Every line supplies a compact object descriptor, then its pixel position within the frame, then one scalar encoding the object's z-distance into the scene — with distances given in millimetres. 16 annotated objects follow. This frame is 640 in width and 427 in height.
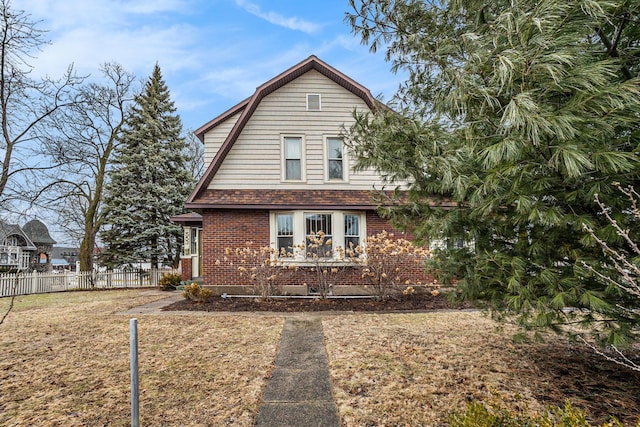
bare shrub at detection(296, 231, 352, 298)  9828
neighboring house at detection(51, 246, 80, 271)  44606
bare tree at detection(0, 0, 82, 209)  10195
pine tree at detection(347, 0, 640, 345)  2410
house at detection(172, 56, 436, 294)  10438
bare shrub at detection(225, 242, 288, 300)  9508
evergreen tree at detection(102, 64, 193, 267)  18797
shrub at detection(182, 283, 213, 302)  9461
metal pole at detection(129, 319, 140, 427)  2402
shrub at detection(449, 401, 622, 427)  1919
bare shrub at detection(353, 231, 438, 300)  9117
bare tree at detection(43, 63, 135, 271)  17359
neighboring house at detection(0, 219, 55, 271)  27203
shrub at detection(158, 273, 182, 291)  14938
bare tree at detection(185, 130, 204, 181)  27359
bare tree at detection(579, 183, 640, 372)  2736
